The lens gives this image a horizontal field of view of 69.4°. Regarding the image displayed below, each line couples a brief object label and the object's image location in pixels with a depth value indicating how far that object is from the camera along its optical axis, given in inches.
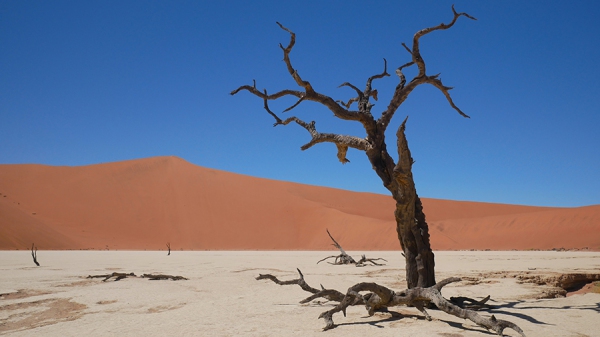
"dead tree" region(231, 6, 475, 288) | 228.2
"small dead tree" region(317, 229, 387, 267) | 583.5
